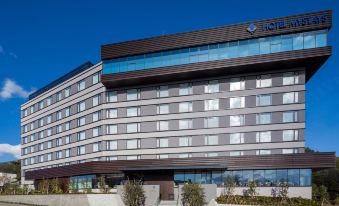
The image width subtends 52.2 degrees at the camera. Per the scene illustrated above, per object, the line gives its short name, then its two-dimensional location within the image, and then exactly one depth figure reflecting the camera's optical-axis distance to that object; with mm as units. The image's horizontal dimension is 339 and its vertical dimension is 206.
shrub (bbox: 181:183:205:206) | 33844
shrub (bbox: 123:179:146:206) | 36156
